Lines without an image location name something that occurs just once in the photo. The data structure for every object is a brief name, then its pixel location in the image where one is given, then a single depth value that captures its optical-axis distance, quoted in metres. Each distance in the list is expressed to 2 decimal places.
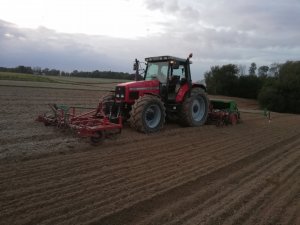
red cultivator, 5.21
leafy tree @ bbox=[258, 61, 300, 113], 21.26
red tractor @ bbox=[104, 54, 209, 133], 6.26
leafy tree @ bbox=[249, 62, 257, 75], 56.64
